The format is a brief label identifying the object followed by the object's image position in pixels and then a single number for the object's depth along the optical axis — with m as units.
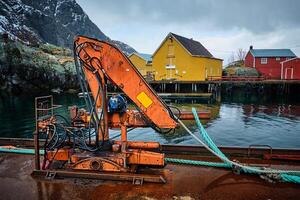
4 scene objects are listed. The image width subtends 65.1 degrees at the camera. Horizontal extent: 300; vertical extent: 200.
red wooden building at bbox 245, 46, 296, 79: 46.16
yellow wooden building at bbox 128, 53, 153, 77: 45.64
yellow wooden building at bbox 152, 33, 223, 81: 37.22
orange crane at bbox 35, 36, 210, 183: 4.64
